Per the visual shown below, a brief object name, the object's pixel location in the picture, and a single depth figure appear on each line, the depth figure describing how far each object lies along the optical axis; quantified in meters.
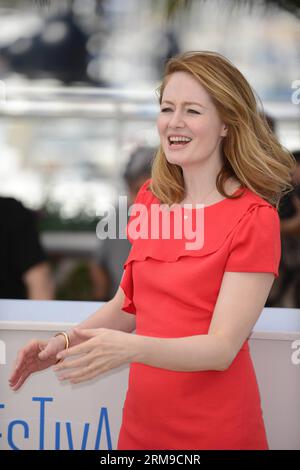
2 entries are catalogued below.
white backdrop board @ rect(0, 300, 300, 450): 3.75
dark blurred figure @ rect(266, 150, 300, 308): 5.79
